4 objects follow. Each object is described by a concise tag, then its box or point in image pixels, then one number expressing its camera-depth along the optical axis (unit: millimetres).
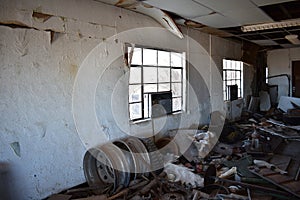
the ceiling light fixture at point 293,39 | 6906
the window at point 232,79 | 7430
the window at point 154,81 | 4328
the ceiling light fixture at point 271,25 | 4907
